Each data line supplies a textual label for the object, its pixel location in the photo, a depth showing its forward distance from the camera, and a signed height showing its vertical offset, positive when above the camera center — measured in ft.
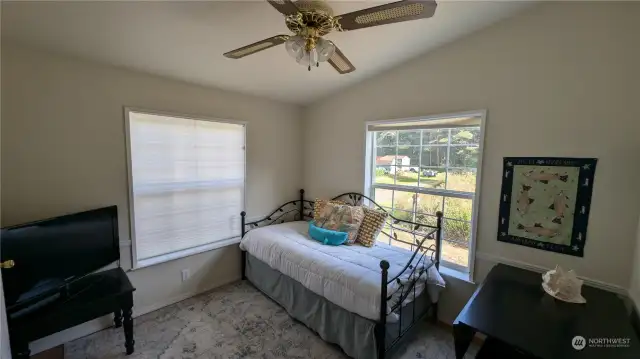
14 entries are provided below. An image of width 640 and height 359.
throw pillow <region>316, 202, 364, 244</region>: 8.63 -2.03
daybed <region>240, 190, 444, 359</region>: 5.93 -3.17
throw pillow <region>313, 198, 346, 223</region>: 9.96 -1.75
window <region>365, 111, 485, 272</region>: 7.53 -0.39
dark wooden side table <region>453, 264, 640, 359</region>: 3.85 -2.63
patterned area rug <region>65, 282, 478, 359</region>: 6.58 -4.85
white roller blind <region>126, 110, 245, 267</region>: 7.68 -0.93
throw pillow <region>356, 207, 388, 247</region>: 8.45 -2.20
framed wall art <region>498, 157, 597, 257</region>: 5.79 -0.90
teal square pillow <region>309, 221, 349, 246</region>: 8.38 -2.50
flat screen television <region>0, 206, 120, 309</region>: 5.11 -2.15
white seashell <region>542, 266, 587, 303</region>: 5.05 -2.37
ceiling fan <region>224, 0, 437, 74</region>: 3.60 +2.05
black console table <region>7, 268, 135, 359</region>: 5.09 -3.28
